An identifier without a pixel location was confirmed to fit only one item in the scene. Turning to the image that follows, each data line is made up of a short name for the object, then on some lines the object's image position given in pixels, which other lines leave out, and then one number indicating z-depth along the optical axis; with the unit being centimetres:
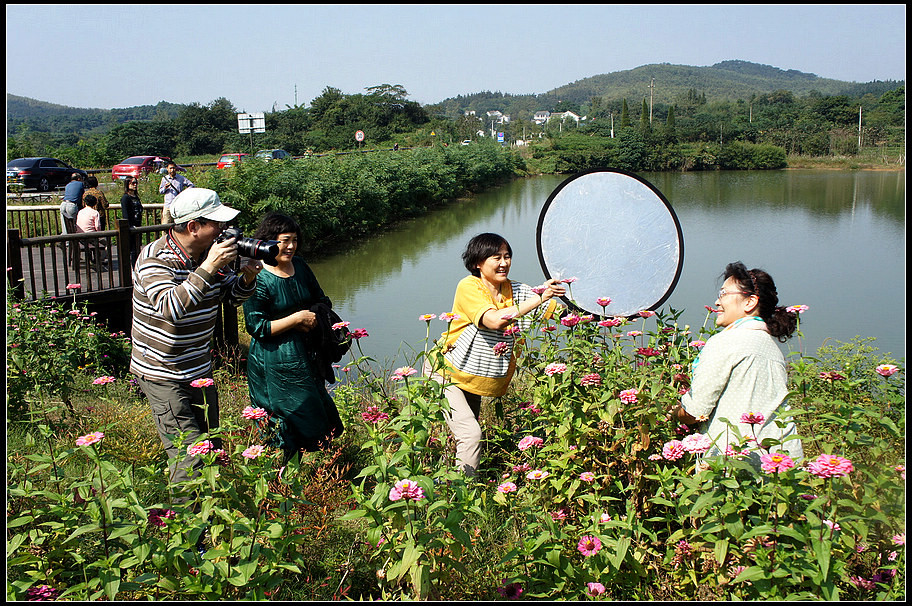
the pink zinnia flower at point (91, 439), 173
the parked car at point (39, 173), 2100
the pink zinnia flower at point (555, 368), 222
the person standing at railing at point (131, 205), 916
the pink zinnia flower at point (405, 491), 163
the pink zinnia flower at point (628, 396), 209
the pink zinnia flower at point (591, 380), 224
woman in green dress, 293
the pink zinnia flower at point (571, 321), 255
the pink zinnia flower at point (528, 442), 210
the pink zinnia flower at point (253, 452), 178
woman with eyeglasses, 207
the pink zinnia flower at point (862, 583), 189
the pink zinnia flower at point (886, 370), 200
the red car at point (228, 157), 2280
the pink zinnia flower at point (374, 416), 231
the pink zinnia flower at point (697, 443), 173
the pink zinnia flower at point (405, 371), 213
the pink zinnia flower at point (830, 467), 148
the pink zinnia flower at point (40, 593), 176
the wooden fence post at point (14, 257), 602
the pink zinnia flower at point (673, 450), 188
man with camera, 244
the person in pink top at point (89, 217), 911
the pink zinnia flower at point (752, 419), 169
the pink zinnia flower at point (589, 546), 184
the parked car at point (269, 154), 1828
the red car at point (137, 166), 2311
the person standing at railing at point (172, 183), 1054
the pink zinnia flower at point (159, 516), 184
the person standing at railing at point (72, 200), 990
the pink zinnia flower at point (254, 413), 217
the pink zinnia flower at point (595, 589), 182
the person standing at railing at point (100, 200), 957
